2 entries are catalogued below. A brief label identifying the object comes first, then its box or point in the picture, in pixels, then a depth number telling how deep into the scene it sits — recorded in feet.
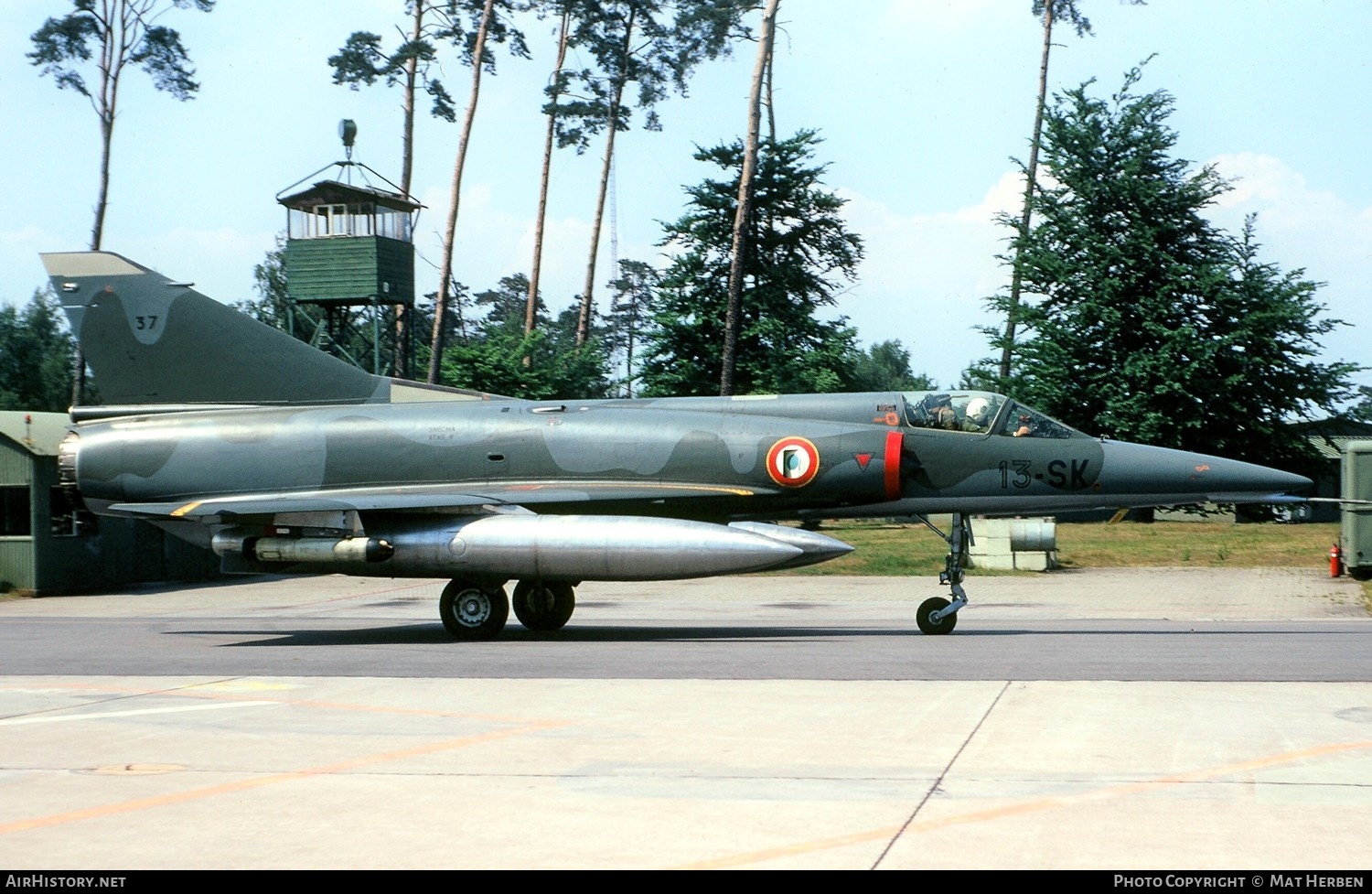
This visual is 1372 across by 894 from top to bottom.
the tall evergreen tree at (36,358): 236.43
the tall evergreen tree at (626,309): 443.73
